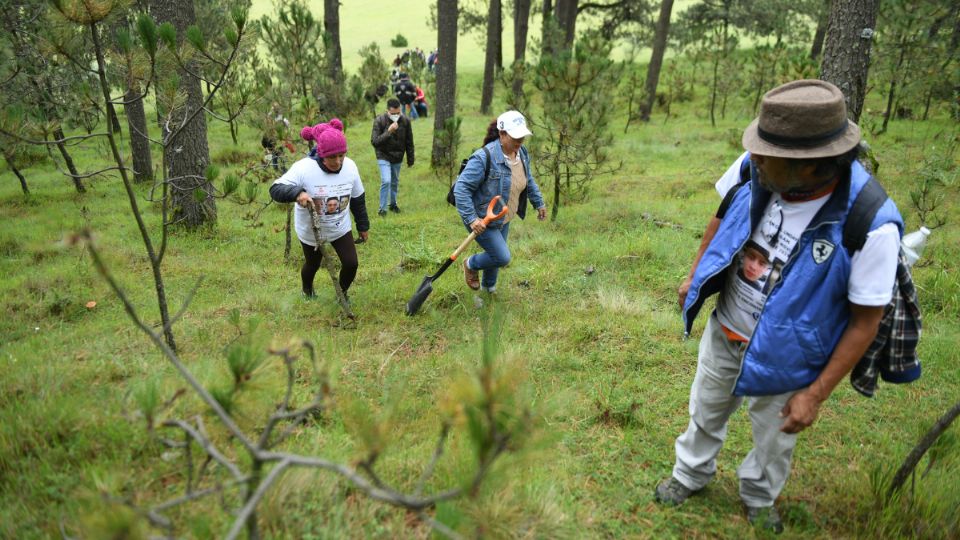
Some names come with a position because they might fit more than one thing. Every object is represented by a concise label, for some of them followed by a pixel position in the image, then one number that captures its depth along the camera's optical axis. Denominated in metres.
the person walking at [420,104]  20.45
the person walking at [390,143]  9.46
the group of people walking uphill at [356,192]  4.93
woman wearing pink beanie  4.86
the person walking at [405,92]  16.75
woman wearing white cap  5.21
